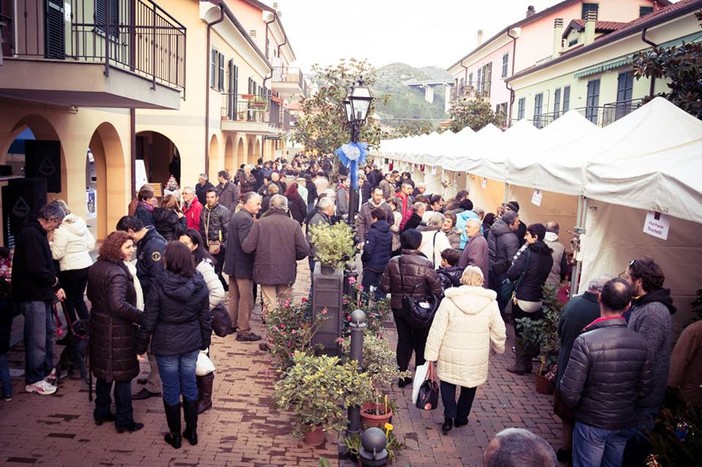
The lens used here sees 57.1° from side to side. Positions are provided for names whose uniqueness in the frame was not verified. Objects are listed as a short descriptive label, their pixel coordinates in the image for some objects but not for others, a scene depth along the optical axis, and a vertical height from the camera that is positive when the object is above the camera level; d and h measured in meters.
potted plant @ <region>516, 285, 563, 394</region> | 7.74 -2.03
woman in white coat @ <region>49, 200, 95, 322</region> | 7.95 -1.31
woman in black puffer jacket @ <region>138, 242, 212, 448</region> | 5.62 -1.49
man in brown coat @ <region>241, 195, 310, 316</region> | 8.80 -1.18
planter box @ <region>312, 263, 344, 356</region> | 7.65 -1.70
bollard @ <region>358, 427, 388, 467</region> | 5.66 -2.49
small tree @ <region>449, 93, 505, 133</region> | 31.87 +2.59
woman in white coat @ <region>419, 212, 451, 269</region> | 9.56 -1.11
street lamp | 10.67 +0.89
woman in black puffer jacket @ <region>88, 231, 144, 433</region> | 5.90 -1.48
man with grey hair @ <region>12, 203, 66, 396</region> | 6.82 -1.45
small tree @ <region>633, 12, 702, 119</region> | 8.34 +1.37
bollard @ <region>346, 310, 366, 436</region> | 6.18 -1.81
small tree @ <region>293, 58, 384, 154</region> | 23.75 +2.00
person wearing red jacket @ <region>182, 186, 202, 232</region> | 11.10 -0.90
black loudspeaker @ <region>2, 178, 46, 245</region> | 9.30 -0.70
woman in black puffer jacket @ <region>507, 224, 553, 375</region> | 8.36 -1.43
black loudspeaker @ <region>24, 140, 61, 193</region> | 10.61 -0.15
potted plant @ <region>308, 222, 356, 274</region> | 7.77 -1.02
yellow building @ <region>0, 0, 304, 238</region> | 8.53 +0.99
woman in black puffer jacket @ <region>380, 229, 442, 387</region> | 7.38 -1.37
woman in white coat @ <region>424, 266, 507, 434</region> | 6.33 -1.62
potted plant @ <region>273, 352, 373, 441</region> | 6.05 -2.18
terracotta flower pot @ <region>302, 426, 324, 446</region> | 6.25 -2.67
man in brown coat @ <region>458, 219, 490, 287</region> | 9.09 -1.18
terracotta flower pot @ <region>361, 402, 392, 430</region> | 6.38 -2.50
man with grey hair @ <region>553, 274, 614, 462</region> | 5.74 -1.29
